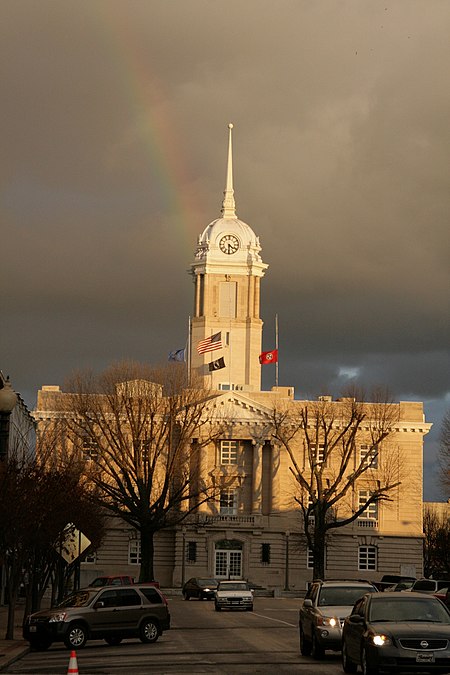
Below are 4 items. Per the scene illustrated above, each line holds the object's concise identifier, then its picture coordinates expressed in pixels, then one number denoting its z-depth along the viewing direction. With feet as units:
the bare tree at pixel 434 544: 460.22
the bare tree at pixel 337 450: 325.42
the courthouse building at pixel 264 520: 364.99
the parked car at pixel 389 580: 242.19
